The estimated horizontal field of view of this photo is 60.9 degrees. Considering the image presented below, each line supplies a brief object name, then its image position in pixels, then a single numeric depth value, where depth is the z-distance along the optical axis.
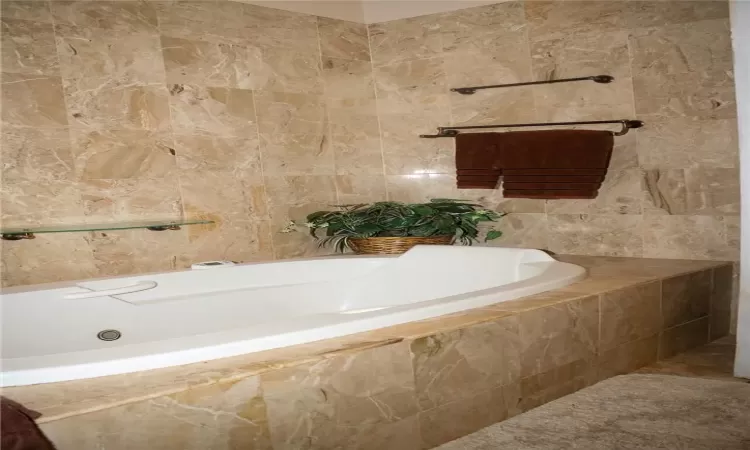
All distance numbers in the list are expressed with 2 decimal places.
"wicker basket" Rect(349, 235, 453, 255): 2.64
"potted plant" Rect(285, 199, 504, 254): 2.67
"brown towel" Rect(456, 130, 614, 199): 2.45
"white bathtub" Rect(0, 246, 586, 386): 1.29
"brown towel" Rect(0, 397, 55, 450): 0.98
